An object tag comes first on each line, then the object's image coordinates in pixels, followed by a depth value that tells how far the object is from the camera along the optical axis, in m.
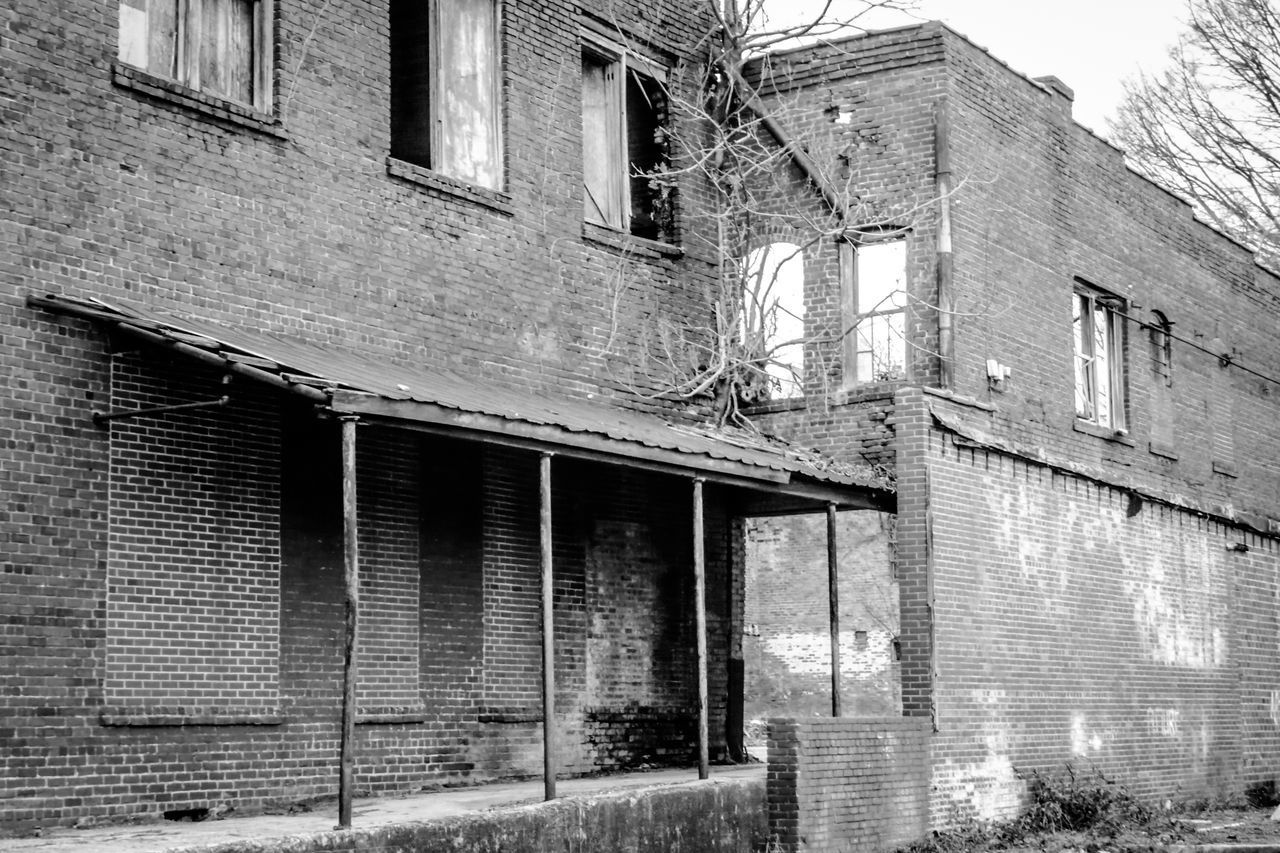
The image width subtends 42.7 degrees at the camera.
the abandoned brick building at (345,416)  10.62
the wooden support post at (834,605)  14.59
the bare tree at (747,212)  16.89
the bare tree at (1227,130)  28.39
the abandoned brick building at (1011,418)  15.80
